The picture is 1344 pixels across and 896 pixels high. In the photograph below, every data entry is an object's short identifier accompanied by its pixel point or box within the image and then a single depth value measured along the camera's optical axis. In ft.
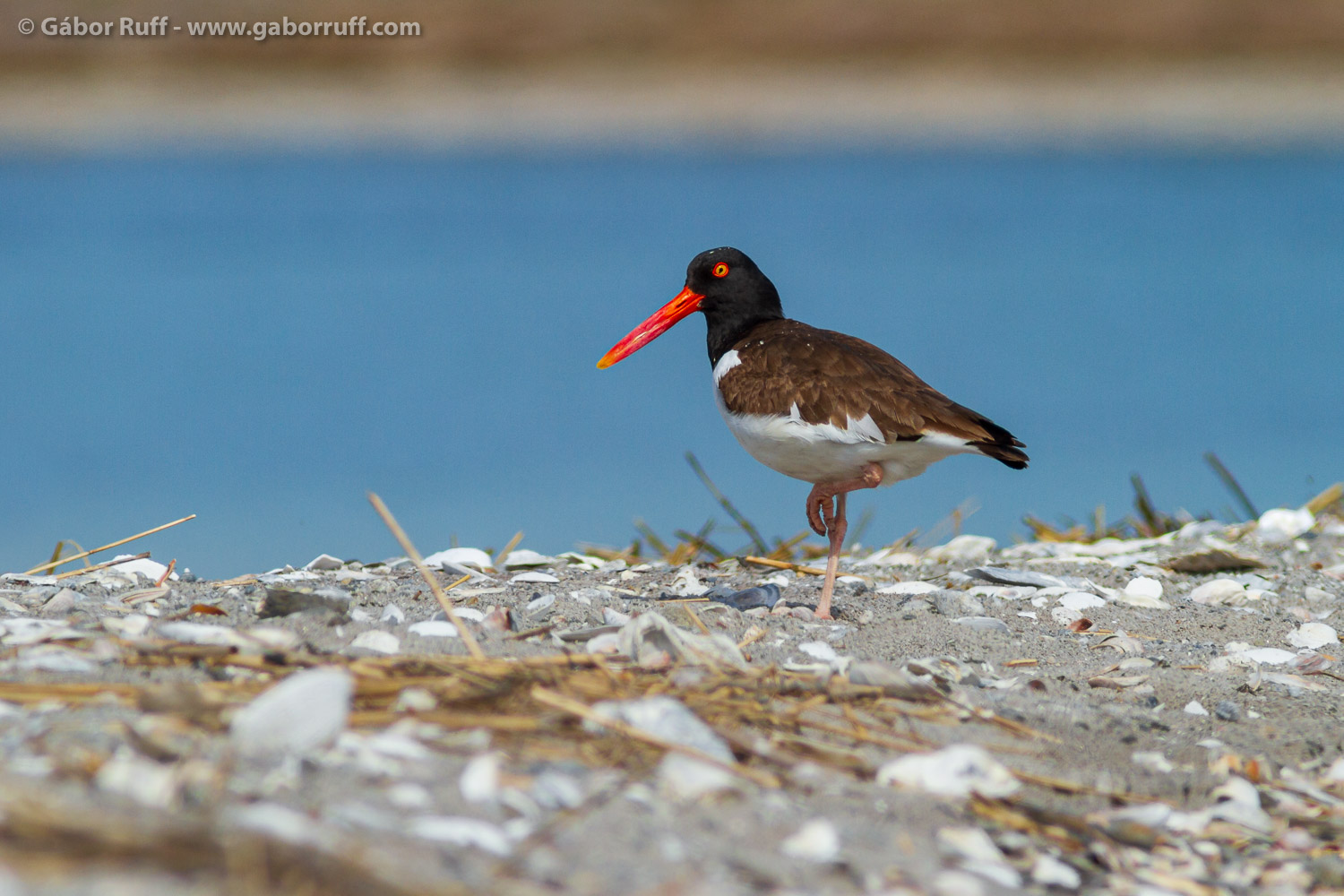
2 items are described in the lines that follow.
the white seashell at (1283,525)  33.81
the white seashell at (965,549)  32.07
